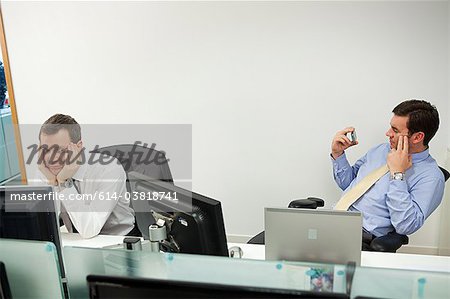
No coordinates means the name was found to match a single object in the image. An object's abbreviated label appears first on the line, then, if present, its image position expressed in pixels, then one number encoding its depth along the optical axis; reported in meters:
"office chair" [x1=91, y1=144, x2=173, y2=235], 2.42
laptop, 1.41
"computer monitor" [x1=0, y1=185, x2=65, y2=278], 1.41
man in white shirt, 2.09
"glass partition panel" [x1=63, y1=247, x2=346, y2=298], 1.02
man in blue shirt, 2.15
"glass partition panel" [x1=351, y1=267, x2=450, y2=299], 0.96
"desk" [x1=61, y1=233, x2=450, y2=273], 1.70
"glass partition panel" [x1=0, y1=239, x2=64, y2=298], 1.17
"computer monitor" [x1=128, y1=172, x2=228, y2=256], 1.35
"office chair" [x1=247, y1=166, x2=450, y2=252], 2.08
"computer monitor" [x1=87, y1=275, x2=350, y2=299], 0.87
